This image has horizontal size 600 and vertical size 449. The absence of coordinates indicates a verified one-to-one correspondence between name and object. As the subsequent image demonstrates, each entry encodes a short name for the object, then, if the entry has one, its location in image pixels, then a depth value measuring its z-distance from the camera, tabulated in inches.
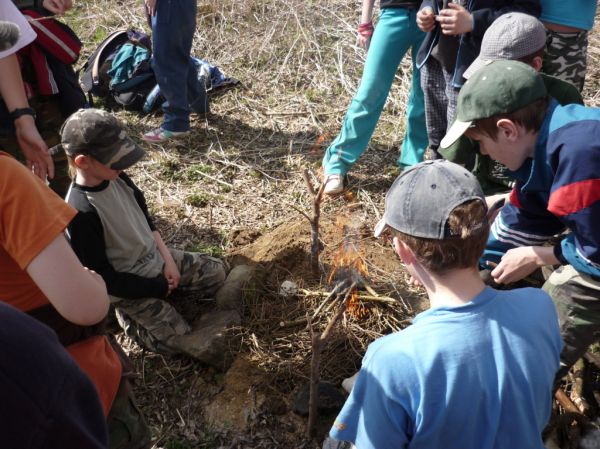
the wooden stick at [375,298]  128.8
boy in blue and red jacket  81.7
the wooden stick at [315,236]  124.5
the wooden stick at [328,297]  125.6
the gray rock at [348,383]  111.9
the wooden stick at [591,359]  112.7
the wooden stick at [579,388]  111.3
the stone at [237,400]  114.5
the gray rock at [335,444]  100.8
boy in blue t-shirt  59.2
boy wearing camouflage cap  100.4
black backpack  234.7
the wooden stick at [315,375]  93.5
